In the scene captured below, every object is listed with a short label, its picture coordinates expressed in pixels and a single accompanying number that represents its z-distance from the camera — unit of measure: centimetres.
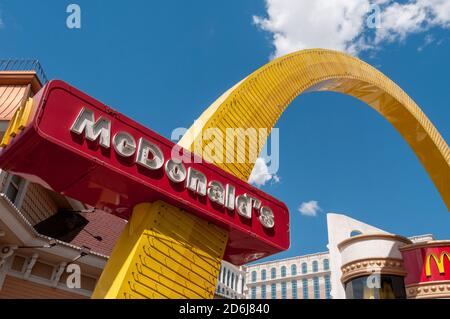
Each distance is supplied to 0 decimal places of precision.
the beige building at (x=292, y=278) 12181
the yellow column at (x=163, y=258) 611
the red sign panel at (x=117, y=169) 590
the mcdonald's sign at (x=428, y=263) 1195
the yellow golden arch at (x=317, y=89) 933
